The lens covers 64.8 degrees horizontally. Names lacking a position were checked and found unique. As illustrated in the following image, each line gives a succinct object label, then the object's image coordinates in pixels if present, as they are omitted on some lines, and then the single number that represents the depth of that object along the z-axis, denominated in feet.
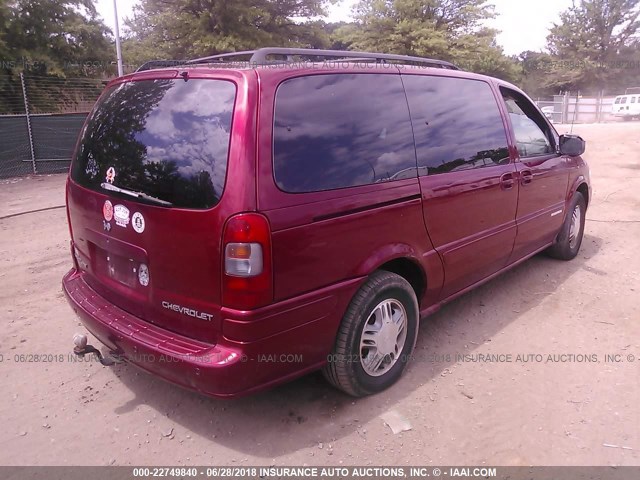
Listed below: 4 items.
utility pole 55.20
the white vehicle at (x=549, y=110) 99.89
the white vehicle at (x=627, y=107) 102.63
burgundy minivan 7.55
